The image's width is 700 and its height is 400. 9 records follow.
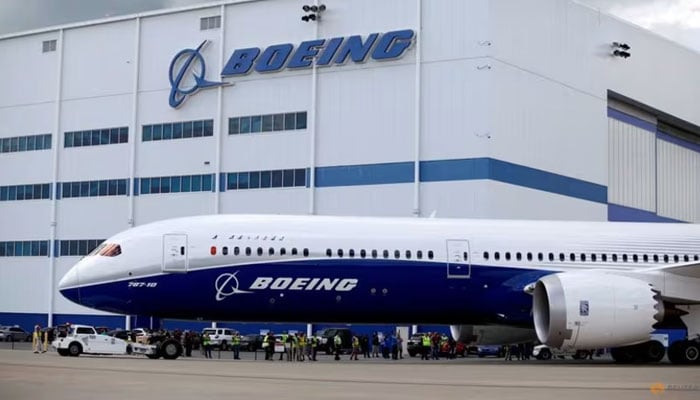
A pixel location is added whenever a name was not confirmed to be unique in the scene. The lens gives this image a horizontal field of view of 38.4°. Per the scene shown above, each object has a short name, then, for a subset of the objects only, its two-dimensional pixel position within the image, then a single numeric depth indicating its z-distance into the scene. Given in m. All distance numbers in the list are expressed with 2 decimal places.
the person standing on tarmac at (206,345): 44.88
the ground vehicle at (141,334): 43.92
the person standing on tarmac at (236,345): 42.64
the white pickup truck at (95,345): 33.59
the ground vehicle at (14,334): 58.66
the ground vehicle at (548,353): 43.16
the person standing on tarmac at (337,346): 40.60
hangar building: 51.22
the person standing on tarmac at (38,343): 37.93
